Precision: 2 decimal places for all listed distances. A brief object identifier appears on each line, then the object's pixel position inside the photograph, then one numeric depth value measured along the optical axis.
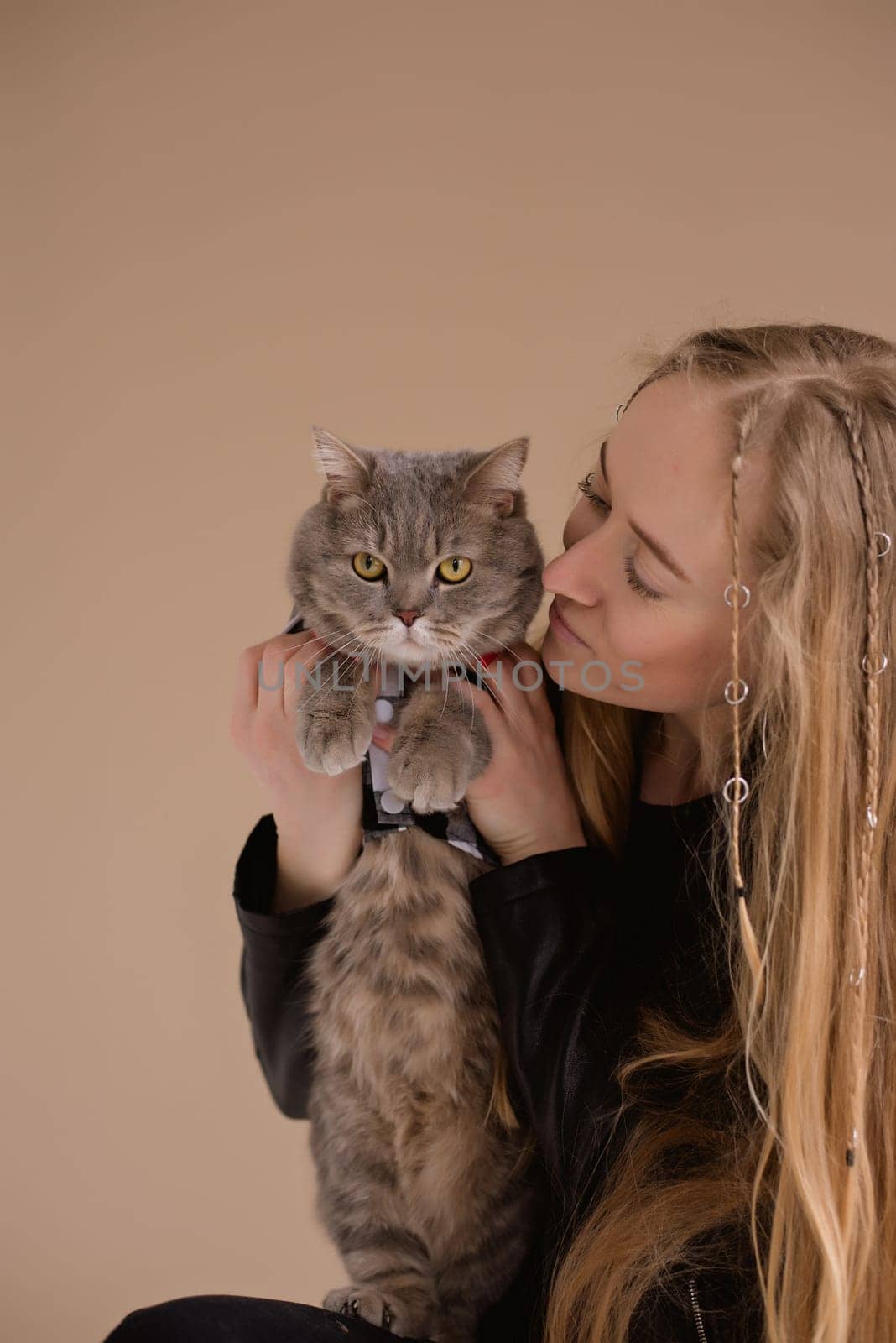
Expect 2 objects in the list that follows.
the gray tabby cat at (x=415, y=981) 1.25
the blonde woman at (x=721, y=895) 1.06
